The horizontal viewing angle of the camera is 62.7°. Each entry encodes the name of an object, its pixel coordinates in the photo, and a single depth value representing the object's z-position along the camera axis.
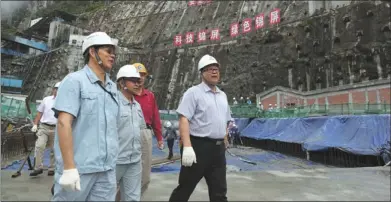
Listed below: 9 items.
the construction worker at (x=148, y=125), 3.67
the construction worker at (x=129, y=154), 2.99
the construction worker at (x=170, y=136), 9.82
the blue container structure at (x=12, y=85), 36.74
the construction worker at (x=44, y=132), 5.73
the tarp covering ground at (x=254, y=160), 7.54
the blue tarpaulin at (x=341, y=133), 8.99
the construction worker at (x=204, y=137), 3.28
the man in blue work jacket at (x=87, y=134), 1.99
